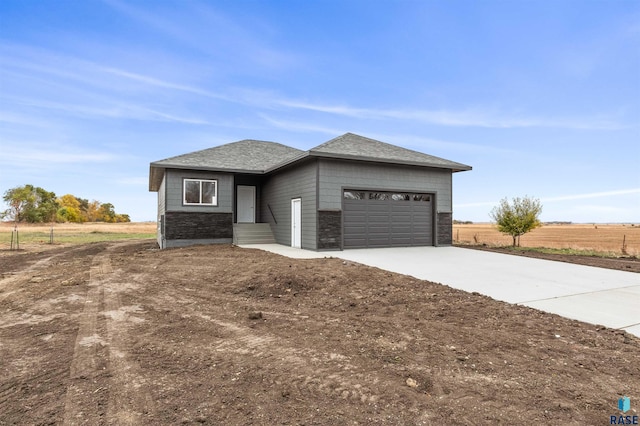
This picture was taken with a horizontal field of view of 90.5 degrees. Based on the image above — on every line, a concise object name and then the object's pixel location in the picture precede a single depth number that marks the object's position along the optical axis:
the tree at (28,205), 60.09
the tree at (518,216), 17.11
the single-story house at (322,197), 12.44
